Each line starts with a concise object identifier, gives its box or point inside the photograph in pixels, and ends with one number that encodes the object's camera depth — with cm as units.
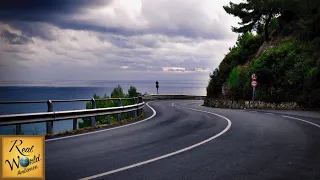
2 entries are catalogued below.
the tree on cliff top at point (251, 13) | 4303
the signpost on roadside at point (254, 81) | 3080
